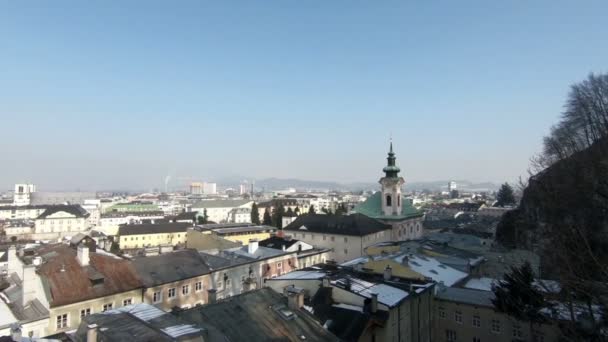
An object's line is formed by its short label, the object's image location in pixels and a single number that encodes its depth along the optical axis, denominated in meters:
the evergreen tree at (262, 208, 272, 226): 89.72
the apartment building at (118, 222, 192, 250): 76.38
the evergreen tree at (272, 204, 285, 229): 88.78
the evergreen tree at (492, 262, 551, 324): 18.06
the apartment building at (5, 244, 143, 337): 22.36
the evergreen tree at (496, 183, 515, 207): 119.14
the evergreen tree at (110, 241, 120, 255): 61.44
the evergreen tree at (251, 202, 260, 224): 91.92
